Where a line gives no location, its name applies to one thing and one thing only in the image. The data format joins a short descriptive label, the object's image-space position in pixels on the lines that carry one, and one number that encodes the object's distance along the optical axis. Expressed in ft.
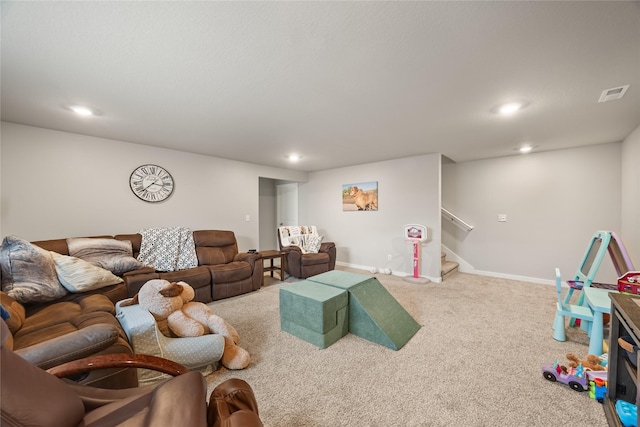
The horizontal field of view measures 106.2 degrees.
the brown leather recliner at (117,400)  2.36
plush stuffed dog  6.12
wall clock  11.94
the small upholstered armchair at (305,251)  14.33
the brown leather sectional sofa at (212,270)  8.89
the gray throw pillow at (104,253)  8.91
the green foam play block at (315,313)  7.13
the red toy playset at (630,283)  5.81
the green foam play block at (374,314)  7.32
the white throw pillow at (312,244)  15.93
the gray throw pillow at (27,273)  6.30
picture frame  16.76
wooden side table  13.64
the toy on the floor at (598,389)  5.06
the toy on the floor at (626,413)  4.16
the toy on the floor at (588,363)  5.58
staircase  14.73
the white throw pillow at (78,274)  7.12
